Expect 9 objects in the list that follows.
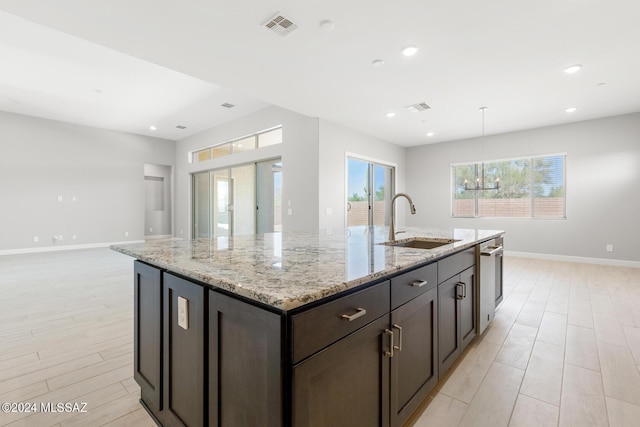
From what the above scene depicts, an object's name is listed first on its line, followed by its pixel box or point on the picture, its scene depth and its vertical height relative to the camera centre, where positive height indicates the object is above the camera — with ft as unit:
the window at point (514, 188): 20.03 +1.59
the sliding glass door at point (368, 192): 21.26 +1.48
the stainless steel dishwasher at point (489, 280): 7.52 -1.99
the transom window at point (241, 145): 20.59 +5.23
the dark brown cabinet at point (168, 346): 3.74 -2.00
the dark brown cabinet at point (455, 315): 5.55 -2.24
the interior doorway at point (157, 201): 30.50 +1.07
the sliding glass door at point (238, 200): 20.76 +0.90
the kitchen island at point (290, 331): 2.77 -1.45
